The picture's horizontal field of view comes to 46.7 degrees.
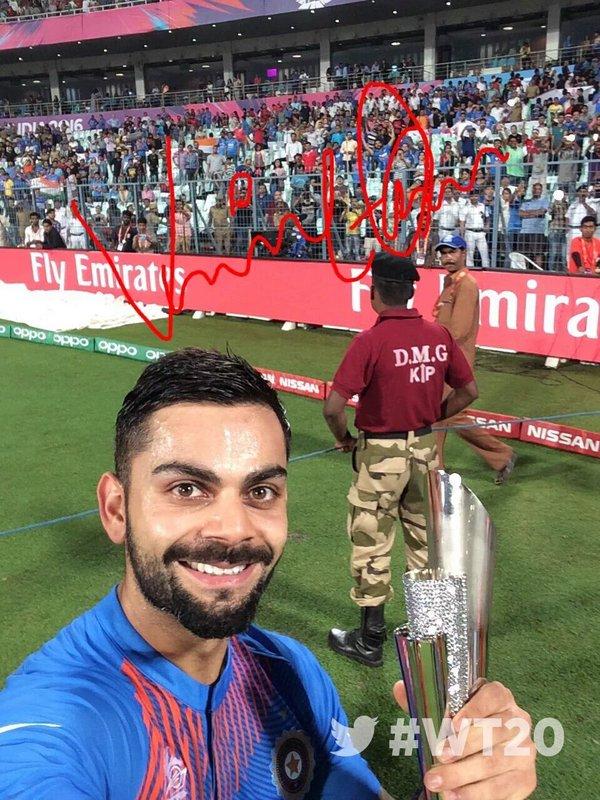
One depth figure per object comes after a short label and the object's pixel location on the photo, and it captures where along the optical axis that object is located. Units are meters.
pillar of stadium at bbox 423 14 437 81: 32.88
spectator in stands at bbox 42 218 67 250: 16.48
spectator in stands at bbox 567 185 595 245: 10.35
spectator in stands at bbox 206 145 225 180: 23.42
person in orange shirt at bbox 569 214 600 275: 9.89
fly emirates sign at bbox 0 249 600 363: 9.63
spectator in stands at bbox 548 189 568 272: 10.45
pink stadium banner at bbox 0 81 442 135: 31.81
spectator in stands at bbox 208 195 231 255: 14.19
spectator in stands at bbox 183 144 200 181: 23.36
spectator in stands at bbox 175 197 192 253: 14.78
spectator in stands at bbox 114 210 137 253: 15.20
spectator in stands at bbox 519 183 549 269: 10.57
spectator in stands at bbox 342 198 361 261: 12.64
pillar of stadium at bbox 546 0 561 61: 29.73
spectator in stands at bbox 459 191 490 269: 11.01
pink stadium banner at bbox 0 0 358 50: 32.69
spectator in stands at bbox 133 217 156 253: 15.03
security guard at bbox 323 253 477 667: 3.82
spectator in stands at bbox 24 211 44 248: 16.82
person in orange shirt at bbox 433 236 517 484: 5.99
